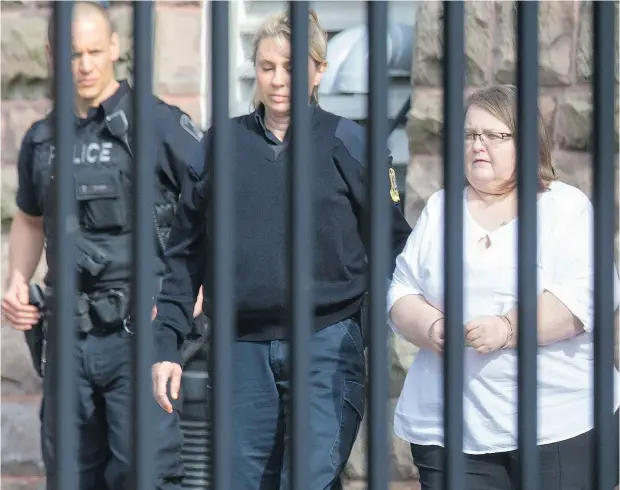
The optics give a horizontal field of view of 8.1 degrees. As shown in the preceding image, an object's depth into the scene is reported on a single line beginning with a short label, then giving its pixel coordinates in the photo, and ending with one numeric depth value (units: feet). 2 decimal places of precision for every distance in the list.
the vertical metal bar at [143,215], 26.78
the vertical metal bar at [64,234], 26.80
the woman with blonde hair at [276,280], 32.23
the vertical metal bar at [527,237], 26.90
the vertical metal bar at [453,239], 26.84
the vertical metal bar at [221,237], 26.79
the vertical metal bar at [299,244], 26.76
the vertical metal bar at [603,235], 26.94
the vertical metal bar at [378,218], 26.79
